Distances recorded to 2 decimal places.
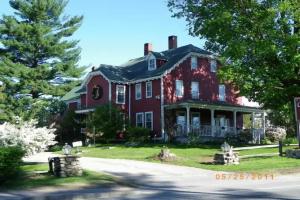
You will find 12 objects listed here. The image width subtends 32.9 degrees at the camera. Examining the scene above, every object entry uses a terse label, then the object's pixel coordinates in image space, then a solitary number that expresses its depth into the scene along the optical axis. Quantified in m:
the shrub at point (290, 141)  36.82
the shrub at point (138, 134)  42.88
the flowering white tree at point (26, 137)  21.91
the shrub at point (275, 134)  45.62
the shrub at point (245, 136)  44.22
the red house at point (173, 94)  45.03
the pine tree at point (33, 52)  52.91
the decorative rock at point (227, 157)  24.36
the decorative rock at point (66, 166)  19.12
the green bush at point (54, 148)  39.88
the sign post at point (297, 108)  25.86
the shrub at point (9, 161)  17.91
